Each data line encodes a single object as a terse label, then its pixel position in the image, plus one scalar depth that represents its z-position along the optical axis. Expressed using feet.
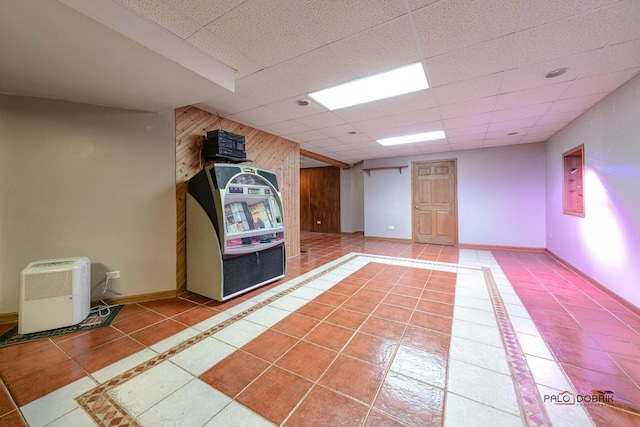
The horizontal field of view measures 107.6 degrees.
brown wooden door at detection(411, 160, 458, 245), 21.06
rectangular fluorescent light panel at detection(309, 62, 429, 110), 8.36
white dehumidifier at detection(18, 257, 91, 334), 6.97
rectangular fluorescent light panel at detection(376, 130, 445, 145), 15.79
